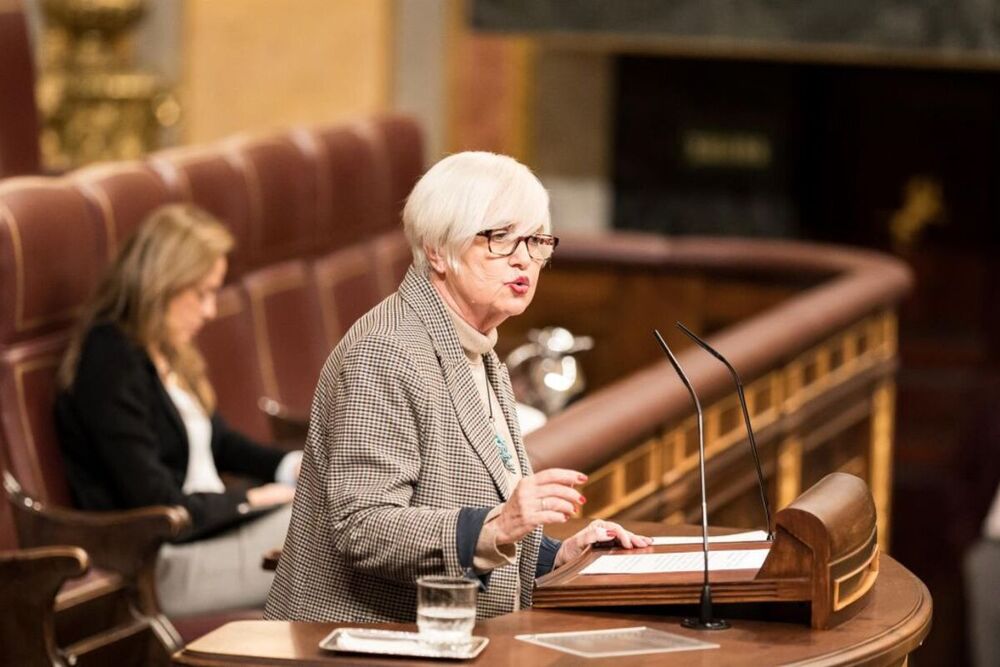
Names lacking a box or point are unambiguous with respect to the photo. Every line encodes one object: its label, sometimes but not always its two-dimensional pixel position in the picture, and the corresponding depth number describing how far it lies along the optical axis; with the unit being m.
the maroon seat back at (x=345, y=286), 11.78
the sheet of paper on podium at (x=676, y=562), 4.59
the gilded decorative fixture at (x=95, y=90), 15.98
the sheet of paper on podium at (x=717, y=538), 5.00
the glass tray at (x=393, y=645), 4.08
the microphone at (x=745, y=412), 4.64
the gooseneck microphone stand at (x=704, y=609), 4.38
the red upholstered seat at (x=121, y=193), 8.78
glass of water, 4.11
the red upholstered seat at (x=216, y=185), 9.90
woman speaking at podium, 4.37
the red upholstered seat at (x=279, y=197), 10.97
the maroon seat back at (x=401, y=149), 13.33
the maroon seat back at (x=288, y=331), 10.84
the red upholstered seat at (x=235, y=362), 10.09
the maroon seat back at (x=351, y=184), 12.12
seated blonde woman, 7.91
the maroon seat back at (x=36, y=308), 7.82
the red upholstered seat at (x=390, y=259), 12.76
